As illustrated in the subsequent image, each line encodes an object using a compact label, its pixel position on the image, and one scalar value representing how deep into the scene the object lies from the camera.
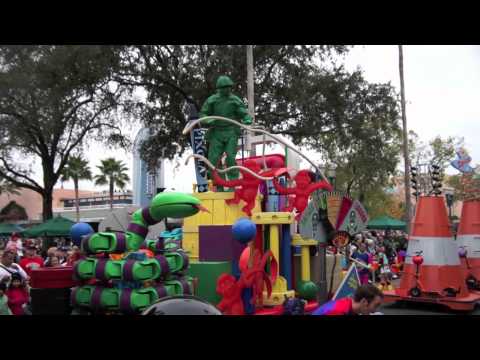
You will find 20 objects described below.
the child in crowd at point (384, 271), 12.09
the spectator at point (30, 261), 8.99
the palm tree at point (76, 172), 40.29
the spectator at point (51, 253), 9.26
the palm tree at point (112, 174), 49.09
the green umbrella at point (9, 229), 24.74
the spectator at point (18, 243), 13.34
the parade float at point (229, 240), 6.64
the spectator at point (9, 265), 6.98
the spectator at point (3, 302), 6.22
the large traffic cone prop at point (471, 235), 11.16
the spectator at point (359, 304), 3.63
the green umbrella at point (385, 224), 25.41
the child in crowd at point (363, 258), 10.90
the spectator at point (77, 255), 7.95
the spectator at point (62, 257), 10.83
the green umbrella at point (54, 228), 18.91
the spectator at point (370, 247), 14.45
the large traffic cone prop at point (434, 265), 9.48
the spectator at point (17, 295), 6.84
